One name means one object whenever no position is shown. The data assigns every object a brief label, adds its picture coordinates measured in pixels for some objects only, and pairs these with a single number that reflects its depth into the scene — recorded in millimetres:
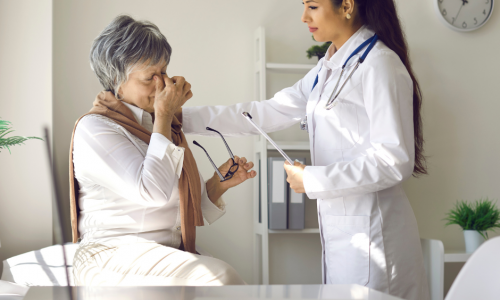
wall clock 2828
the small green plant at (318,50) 2504
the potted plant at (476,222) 2424
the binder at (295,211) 2387
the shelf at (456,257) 2395
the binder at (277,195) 2367
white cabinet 2387
